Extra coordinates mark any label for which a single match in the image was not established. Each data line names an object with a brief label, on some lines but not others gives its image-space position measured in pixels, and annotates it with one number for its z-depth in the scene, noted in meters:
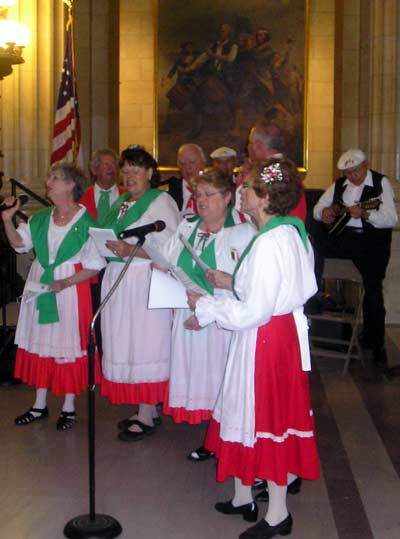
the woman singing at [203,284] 4.78
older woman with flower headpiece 3.79
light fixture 8.93
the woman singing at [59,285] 5.57
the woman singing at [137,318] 5.44
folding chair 7.57
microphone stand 4.01
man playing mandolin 7.75
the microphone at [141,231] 4.05
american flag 9.73
